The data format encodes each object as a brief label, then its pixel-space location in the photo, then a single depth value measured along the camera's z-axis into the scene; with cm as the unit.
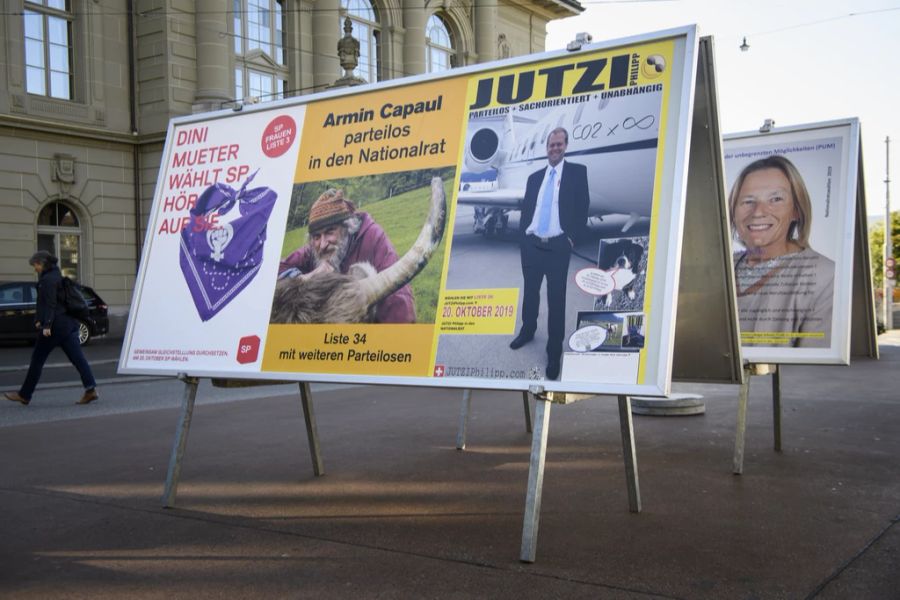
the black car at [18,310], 2206
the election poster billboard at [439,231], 425
